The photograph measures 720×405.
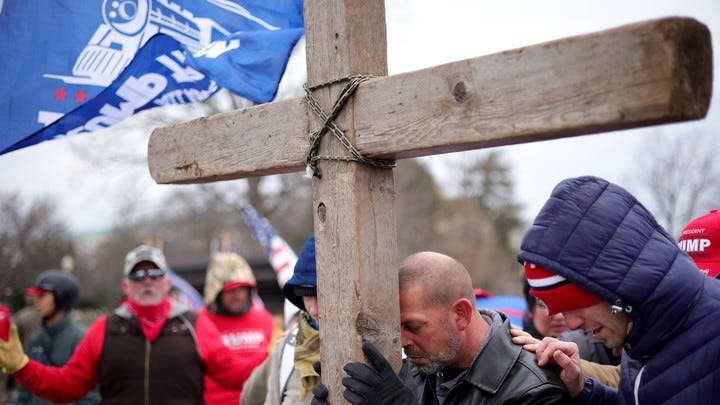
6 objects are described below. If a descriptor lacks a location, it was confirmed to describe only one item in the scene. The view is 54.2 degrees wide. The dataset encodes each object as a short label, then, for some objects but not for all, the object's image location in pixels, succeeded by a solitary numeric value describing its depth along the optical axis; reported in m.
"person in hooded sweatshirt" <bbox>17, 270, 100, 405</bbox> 6.55
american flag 7.99
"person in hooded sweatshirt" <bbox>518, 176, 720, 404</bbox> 2.00
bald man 2.40
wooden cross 1.59
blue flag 3.34
